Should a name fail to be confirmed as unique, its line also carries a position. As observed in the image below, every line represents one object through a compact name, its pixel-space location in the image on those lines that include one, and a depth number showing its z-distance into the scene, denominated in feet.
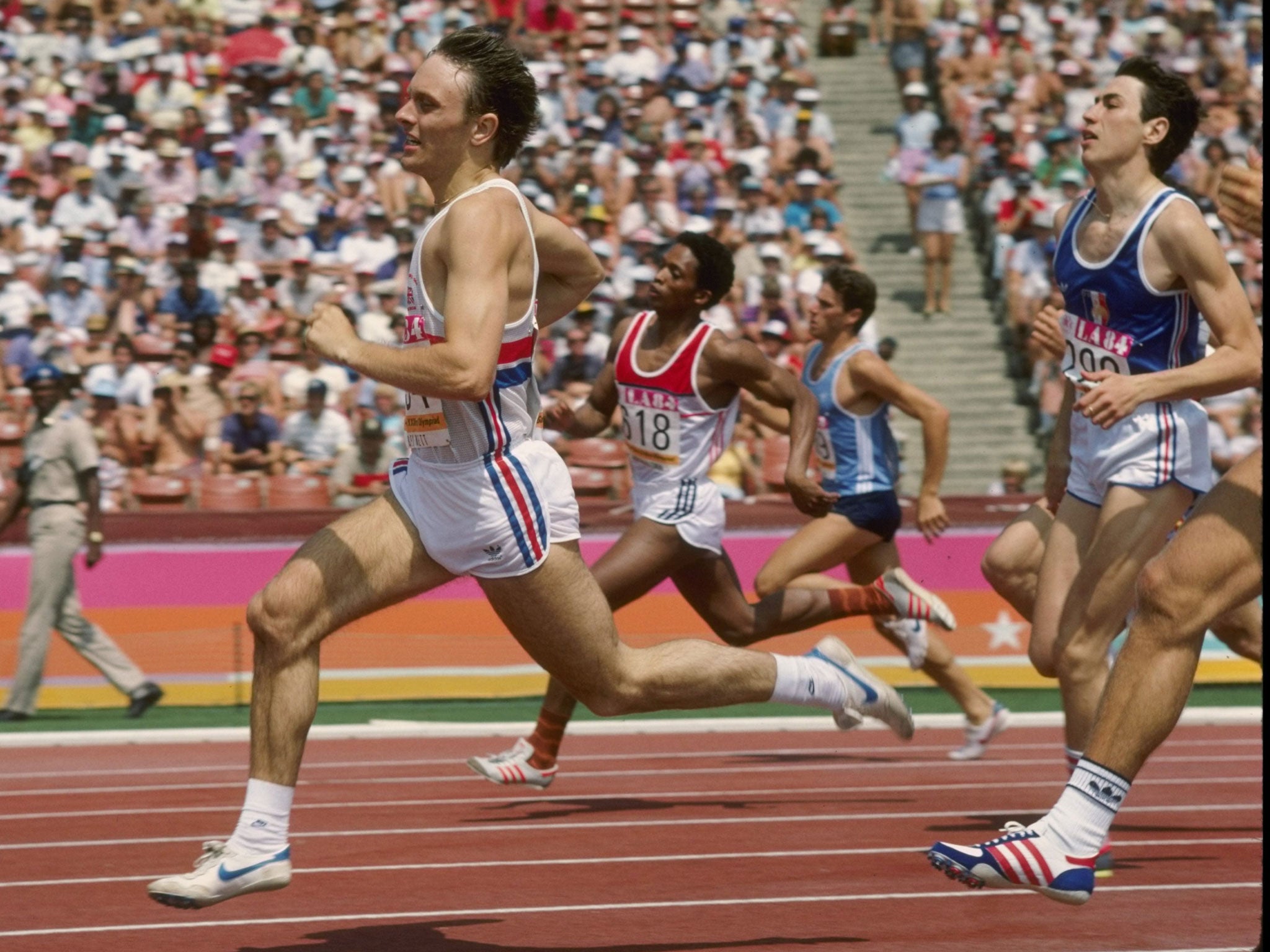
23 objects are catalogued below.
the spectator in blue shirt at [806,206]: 61.82
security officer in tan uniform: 40.24
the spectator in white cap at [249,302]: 52.60
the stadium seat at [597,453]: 46.70
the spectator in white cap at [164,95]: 62.34
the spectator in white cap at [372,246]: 55.62
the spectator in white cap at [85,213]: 56.39
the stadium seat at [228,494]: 45.21
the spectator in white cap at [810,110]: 66.13
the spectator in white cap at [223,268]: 53.83
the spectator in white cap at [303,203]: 57.26
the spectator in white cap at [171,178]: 58.18
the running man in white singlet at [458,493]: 16.63
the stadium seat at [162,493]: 45.42
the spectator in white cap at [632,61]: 66.90
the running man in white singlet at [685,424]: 28.45
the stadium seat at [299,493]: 45.16
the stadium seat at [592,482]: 46.32
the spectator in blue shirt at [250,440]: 46.37
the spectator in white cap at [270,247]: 55.83
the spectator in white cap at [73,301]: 52.70
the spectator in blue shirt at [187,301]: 52.54
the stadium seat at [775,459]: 47.65
